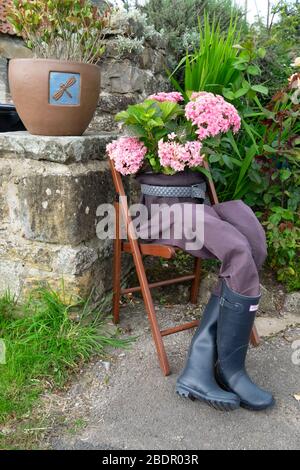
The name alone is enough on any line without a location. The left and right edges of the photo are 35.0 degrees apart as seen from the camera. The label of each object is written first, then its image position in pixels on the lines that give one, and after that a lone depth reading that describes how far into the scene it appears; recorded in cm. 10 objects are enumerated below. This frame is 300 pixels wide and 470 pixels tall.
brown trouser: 183
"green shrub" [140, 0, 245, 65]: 348
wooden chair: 208
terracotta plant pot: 216
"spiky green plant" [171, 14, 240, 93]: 291
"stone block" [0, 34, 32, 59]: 394
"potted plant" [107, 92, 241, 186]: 207
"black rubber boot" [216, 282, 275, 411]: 185
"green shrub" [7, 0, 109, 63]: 216
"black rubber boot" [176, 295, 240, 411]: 182
